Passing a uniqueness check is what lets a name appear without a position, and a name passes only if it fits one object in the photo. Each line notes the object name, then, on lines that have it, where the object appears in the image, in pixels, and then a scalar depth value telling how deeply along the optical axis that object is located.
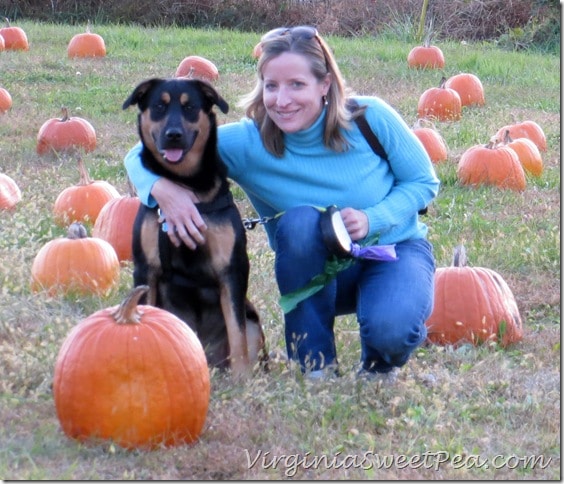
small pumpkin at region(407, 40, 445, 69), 13.85
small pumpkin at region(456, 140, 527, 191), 7.91
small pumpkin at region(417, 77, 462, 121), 10.60
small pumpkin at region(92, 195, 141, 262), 6.25
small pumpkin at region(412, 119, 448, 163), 8.55
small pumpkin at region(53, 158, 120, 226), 6.72
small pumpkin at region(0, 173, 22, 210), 6.93
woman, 4.39
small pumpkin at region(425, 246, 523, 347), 5.12
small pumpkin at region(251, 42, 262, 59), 13.11
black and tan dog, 4.43
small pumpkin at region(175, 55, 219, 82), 12.61
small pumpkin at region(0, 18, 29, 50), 14.77
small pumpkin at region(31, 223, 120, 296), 5.46
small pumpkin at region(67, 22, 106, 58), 14.39
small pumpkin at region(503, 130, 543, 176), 8.47
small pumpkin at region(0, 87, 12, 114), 10.37
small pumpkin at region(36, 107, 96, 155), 8.75
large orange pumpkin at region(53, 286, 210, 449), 3.65
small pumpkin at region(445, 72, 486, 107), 11.58
